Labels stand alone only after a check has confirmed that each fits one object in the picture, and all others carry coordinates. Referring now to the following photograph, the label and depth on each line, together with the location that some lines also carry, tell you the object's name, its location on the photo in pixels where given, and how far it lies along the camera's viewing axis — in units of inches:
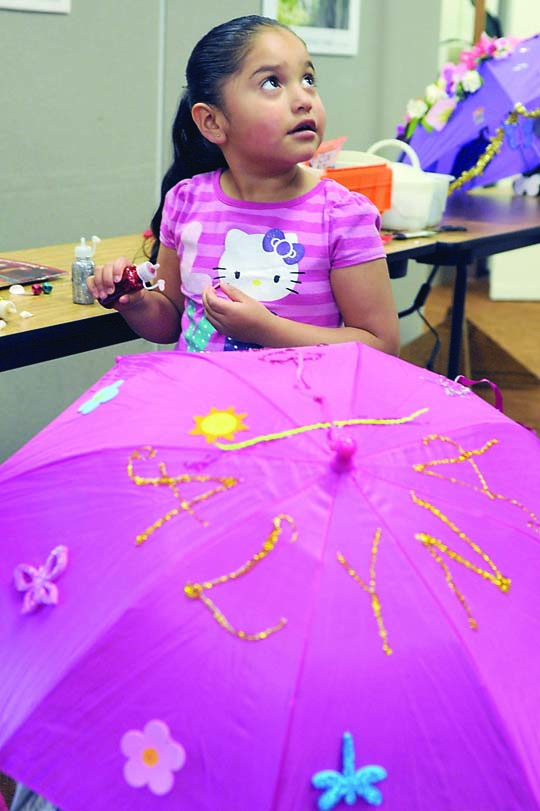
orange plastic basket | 101.0
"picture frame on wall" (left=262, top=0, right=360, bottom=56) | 147.3
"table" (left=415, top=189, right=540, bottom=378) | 108.3
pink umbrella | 34.5
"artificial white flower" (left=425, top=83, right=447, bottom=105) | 131.8
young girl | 67.6
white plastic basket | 107.7
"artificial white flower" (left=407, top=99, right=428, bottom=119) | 132.6
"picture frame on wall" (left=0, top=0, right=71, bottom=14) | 107.3
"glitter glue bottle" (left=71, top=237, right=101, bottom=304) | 73.0
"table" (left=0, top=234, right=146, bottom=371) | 65.9
